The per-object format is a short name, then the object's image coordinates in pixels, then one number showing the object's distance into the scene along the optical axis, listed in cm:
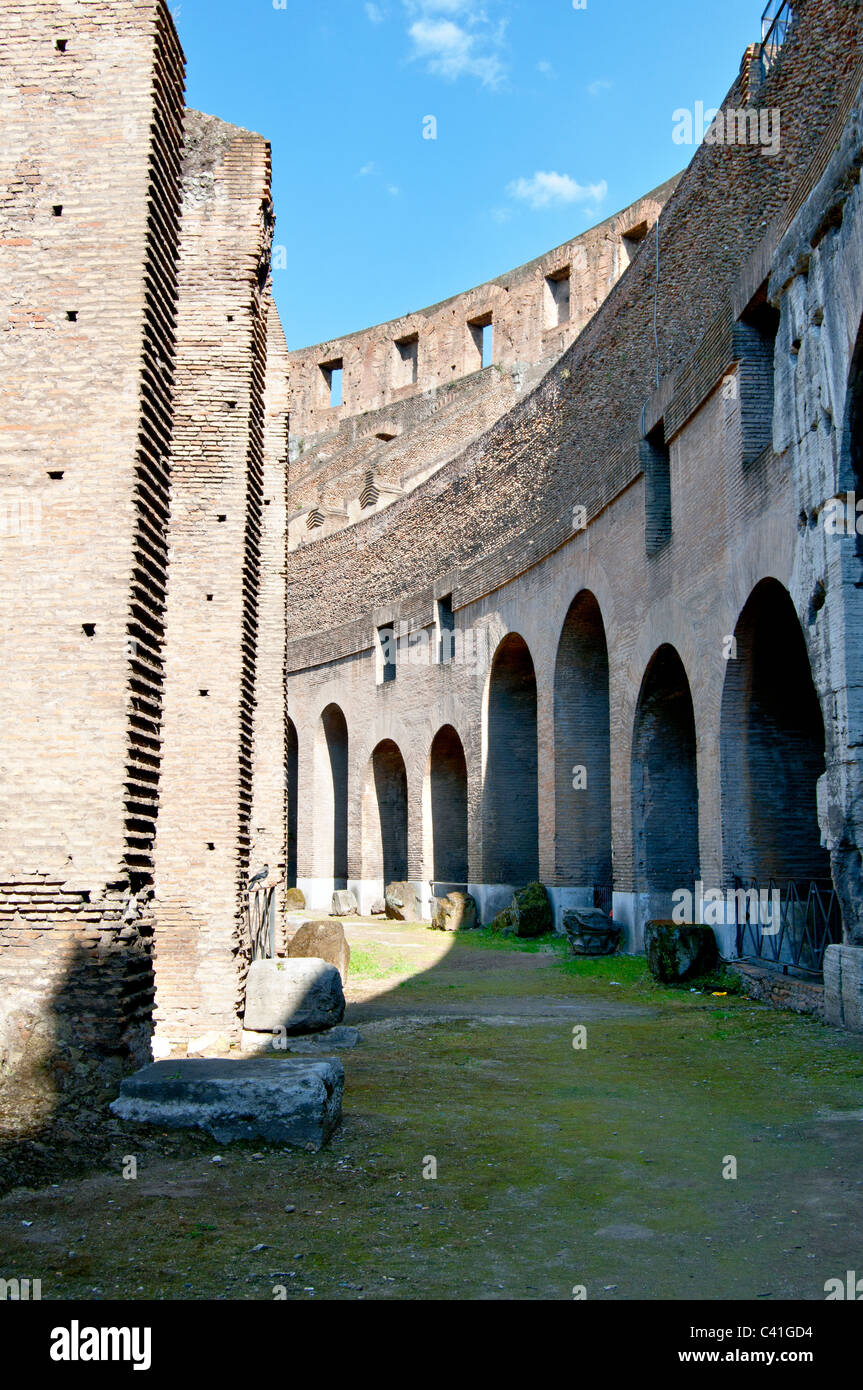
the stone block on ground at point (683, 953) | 1069
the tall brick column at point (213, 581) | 827
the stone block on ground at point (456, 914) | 1898
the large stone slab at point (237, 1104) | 496
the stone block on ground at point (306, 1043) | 768
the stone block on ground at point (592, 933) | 1397
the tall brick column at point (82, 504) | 532
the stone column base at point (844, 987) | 778
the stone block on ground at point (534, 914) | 1642
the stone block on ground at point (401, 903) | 2148
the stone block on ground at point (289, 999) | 809
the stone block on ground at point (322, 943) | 1062
